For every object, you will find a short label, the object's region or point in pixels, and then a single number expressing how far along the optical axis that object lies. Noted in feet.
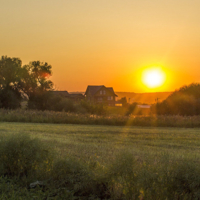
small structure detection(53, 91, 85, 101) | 286.09
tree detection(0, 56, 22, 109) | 166.70
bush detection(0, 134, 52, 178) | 22.62
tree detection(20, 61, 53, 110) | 181.88
